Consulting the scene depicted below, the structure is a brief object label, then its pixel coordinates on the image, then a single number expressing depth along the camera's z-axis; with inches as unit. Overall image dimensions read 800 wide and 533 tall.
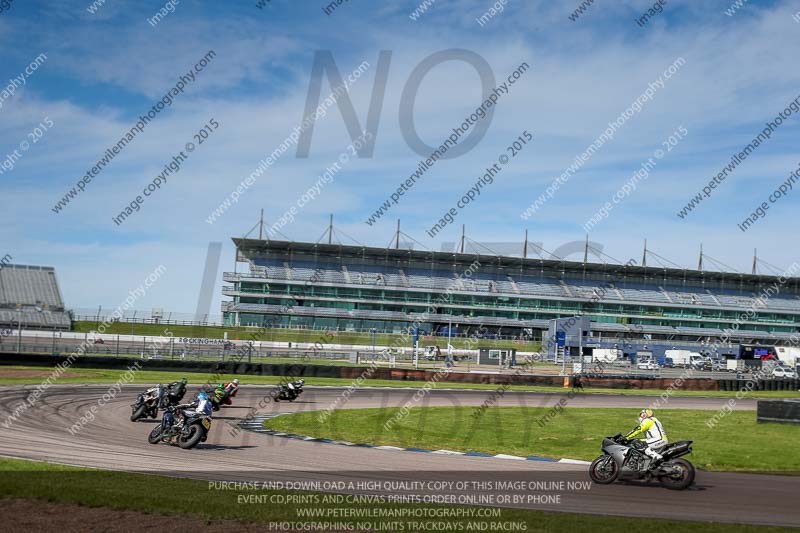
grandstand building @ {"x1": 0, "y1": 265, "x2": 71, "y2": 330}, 2822.3
